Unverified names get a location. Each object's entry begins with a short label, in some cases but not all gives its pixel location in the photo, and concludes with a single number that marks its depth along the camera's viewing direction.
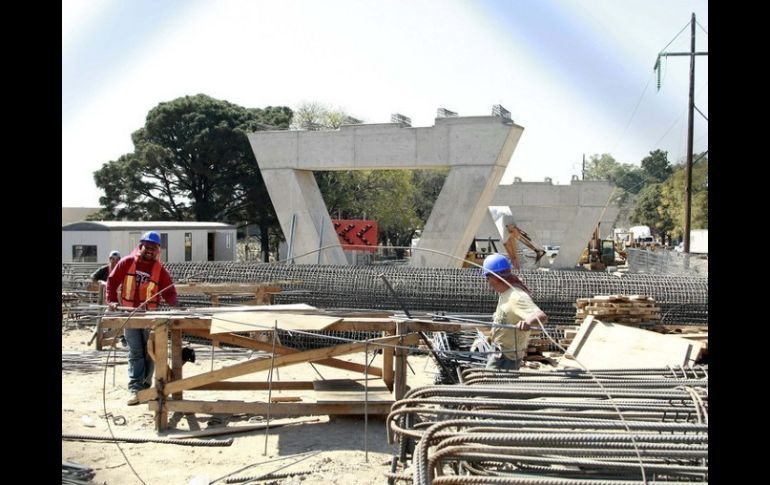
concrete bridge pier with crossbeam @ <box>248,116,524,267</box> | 19.47
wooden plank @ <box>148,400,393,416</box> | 6.99
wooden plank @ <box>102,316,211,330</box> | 6.85
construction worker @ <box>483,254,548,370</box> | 6.29
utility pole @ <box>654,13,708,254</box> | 24.39
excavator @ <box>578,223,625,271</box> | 38.38
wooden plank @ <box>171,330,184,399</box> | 7.21
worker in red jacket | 8.17
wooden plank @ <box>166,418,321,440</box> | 6.96
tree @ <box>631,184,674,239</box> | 60.72
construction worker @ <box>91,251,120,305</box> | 12.35
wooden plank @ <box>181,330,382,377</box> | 7.27
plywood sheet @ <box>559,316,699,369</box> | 8.15
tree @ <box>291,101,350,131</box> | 45.22
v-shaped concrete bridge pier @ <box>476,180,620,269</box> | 31.55
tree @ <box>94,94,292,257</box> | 40.12
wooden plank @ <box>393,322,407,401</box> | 6.80
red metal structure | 26.53
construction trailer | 26.80
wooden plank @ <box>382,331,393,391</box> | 7.70
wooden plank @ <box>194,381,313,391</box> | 7.88
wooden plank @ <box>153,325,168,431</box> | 6.93
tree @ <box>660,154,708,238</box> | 34.78
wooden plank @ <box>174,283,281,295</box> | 11.55
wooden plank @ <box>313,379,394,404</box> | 7.17
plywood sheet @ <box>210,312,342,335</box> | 6.43
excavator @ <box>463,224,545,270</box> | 24.06
